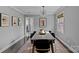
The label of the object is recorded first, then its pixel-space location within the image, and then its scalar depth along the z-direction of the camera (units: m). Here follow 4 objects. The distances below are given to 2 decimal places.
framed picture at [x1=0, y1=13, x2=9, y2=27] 1.72
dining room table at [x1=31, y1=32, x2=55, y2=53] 1.38
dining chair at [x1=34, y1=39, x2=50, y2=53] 1.40
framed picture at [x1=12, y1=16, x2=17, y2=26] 2.32
